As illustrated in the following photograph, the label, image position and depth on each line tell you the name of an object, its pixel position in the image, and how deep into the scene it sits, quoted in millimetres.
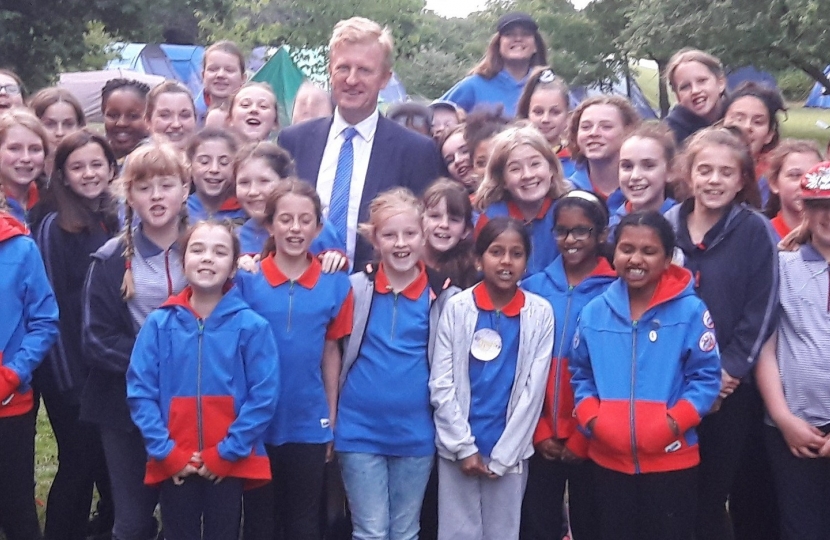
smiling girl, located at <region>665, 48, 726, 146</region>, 4918
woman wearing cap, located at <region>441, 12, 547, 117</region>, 5621
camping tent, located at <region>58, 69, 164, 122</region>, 23609
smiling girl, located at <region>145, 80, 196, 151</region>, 4805
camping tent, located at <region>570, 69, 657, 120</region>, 28641
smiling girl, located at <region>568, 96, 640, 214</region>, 4391
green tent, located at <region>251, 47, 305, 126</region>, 11898
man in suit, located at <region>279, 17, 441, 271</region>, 4102
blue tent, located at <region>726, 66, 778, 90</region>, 25920
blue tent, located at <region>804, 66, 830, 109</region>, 36625
